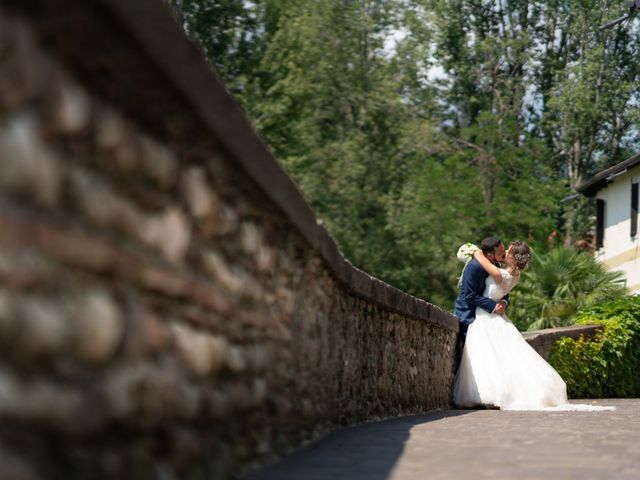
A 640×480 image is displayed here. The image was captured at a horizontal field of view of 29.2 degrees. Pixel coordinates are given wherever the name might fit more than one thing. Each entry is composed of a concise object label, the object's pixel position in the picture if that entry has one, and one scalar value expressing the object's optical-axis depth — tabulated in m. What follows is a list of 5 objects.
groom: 13.58
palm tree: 25.70
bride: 12.92
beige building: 33.91
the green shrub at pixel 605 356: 18.66
